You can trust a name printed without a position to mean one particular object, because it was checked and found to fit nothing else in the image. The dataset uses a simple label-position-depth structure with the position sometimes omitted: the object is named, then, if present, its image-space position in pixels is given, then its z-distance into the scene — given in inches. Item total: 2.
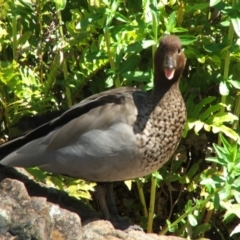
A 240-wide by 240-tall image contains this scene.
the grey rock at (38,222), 319.9
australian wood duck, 400.5
